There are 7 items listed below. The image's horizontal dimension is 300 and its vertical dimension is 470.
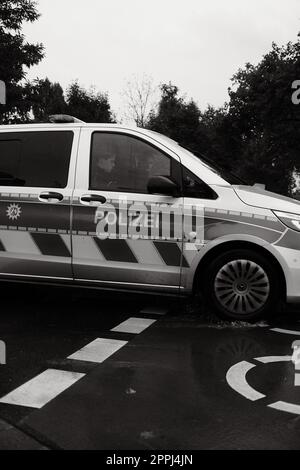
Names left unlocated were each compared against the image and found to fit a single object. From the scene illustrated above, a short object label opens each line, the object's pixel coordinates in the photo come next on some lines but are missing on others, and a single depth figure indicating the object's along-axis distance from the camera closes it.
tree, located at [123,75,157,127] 52.22
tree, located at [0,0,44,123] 26.72
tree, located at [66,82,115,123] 52.09
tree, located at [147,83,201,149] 50.84
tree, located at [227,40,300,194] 28.61
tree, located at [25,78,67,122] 28.16
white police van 4.89
